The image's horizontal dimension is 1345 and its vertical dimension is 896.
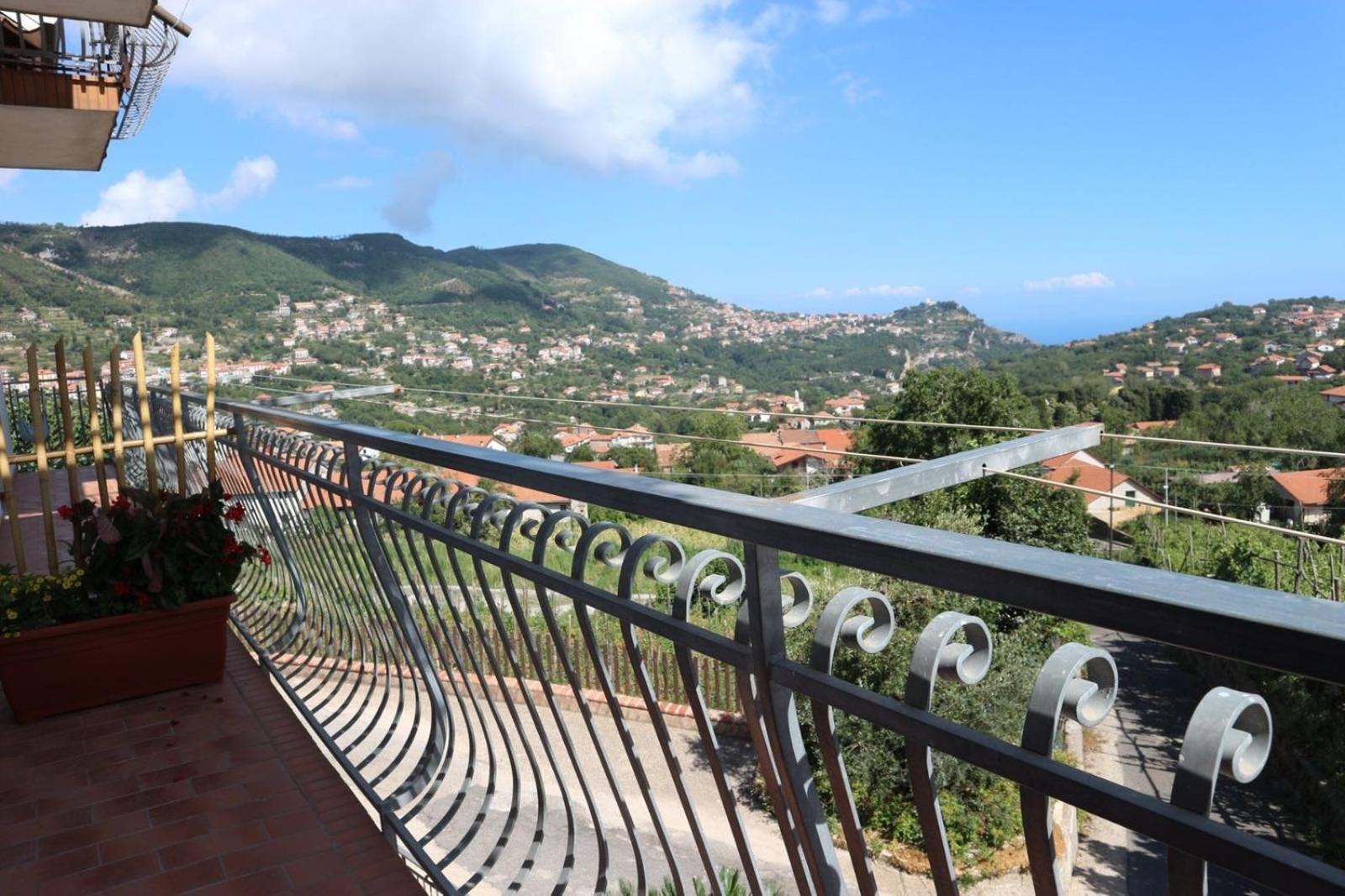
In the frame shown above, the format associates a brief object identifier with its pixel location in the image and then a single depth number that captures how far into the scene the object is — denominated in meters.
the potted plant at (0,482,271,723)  2.73
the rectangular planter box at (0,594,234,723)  2.74
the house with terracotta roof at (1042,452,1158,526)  24.50
